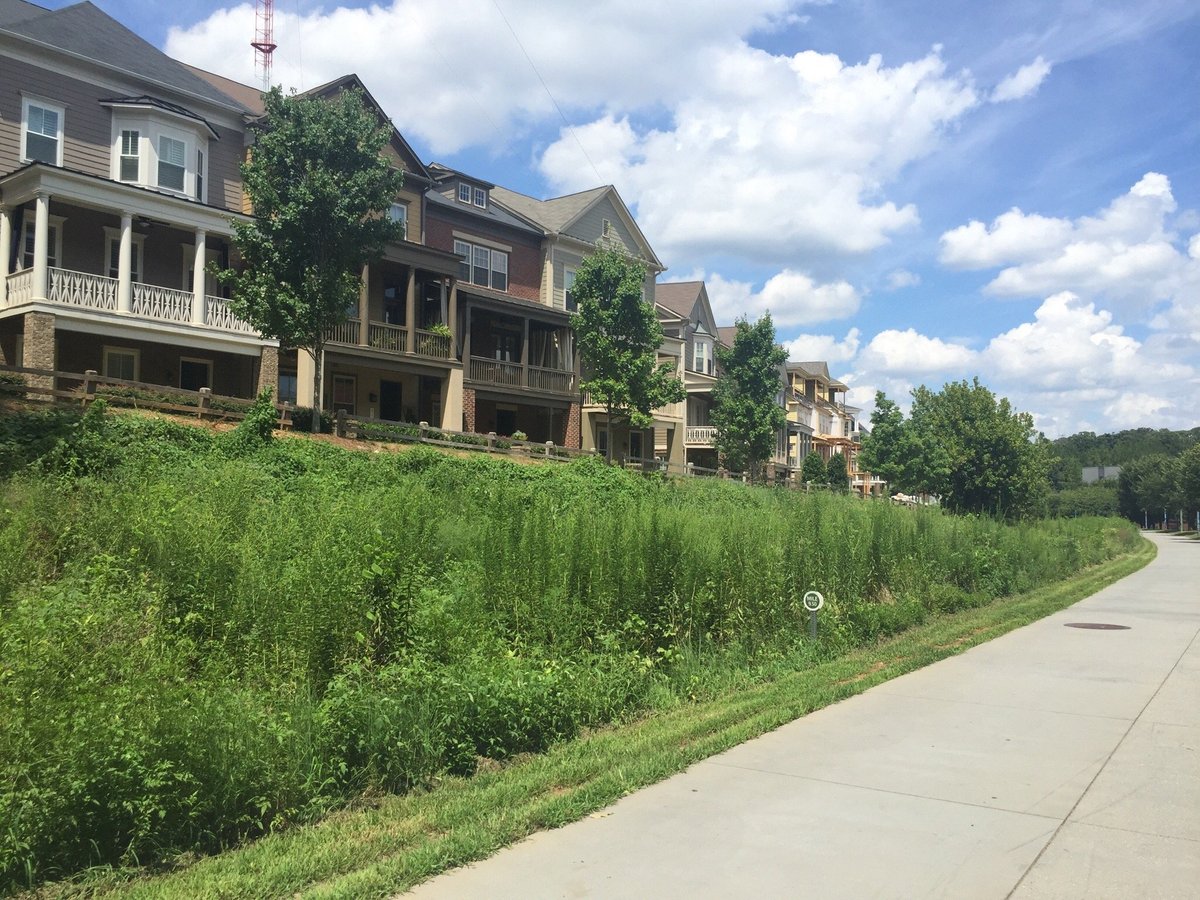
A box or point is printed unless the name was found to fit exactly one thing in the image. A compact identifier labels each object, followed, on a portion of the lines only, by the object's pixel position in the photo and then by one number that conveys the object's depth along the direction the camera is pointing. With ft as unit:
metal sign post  37.29
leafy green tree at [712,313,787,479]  144.15
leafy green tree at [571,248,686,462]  108.58
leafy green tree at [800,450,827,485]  188.30
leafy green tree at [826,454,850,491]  189.86
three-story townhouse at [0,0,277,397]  74.49
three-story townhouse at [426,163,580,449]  113.50
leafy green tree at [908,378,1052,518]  176.35
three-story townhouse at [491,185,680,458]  129.18
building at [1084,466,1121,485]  481.59
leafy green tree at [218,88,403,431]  72.18
